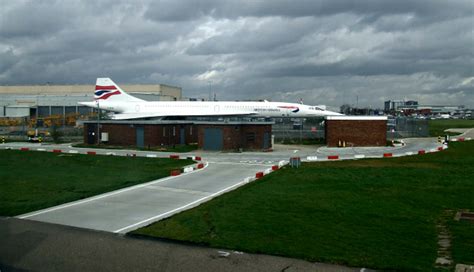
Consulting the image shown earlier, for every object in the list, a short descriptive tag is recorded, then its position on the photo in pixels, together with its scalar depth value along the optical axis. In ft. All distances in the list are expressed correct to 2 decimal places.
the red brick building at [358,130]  160.76
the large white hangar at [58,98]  345.72
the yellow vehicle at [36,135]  190.29
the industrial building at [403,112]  599.57
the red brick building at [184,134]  148.05
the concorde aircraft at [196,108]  220.02
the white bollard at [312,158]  117.50
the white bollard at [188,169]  95.30
